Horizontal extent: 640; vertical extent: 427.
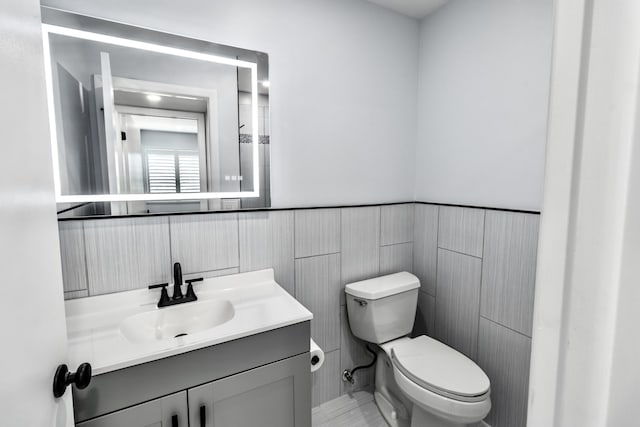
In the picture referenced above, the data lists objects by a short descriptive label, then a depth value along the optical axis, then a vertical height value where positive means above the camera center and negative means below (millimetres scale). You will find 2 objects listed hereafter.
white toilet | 1281 -893
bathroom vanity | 897 -601
